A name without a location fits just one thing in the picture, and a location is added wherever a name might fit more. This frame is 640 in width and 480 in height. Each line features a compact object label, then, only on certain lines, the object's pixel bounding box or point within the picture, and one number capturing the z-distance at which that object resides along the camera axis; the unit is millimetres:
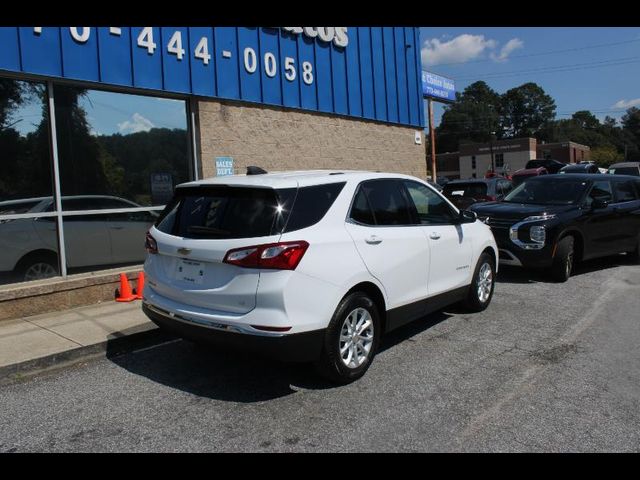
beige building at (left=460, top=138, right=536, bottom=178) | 82562
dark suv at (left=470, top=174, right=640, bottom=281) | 8227
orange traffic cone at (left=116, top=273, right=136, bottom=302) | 7082
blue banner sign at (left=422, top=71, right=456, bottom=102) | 17859
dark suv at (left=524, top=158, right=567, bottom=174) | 28872
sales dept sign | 8719
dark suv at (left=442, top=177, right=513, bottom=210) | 13172
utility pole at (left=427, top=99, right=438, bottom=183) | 21102
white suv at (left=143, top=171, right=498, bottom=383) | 3838
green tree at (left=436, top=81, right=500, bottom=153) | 125438
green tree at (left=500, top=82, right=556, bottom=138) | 135625
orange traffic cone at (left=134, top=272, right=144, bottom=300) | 7176
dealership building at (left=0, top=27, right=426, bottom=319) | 6586
